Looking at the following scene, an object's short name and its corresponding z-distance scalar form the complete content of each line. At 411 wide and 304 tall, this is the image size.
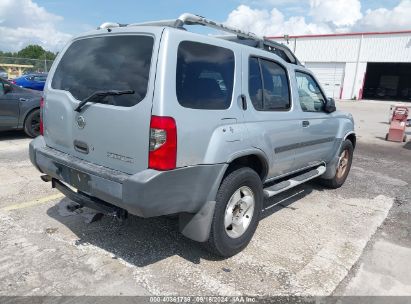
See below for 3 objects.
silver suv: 2.79
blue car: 19.59
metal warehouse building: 32.72
